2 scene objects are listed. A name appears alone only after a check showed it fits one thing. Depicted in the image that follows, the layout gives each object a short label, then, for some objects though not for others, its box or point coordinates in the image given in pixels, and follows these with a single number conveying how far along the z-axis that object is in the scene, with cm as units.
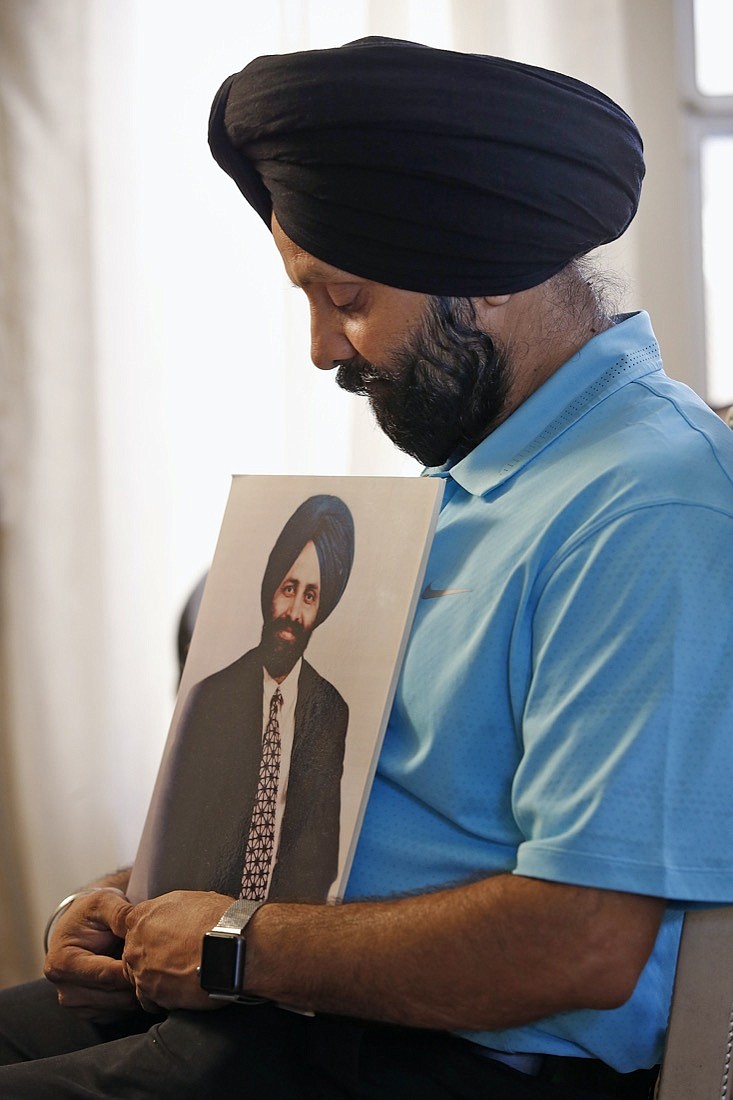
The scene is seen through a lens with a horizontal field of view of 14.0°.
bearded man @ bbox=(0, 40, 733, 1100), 194
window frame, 337
